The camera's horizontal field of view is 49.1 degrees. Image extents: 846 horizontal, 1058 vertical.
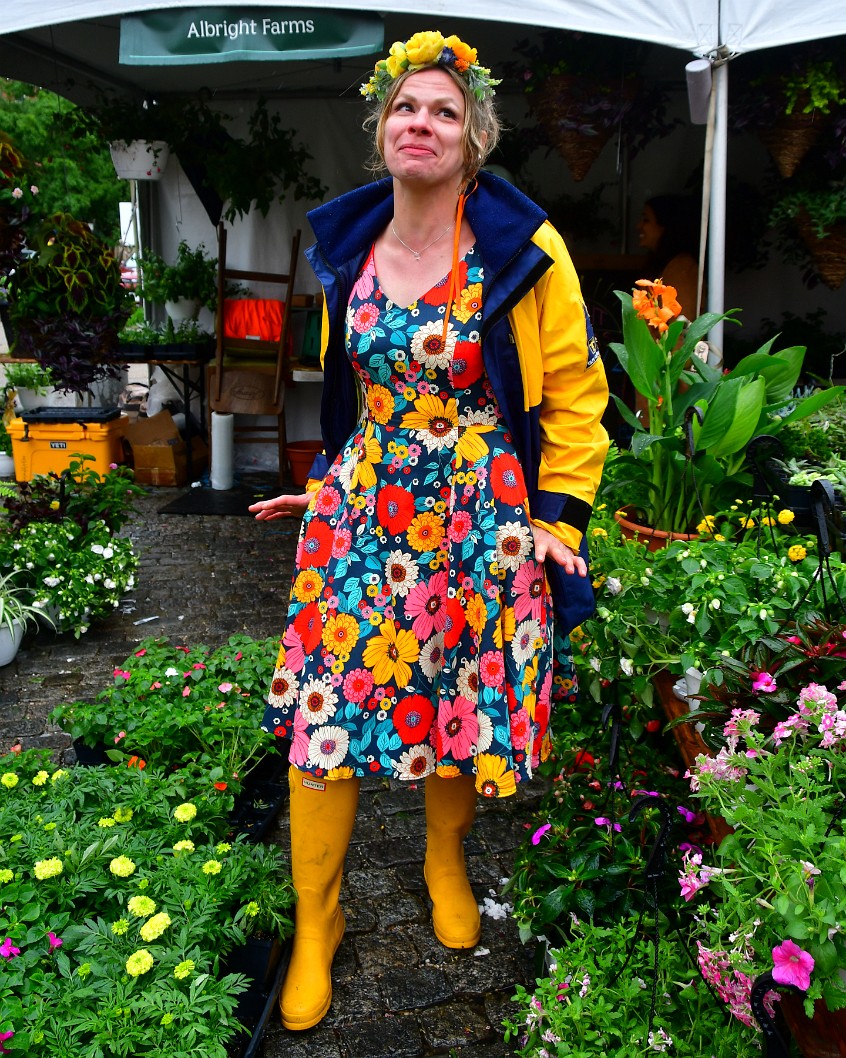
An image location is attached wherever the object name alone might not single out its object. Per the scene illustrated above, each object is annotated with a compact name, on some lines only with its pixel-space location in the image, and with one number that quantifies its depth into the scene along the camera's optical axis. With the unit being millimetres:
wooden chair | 6297
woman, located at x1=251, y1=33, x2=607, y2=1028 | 1798
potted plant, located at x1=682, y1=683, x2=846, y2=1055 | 1068
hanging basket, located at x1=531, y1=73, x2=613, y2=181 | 4293
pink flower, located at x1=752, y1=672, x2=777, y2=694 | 1477
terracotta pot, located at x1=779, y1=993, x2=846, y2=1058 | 1151
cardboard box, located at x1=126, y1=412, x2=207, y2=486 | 6715
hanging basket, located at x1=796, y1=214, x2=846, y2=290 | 4109
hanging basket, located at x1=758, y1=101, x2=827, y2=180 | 3857
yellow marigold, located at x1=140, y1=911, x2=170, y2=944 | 1700
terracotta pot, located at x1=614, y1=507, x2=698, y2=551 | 2607
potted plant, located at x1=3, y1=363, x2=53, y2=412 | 6305
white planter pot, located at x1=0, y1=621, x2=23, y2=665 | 3732
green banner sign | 3619
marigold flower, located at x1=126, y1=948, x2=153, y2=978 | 1634
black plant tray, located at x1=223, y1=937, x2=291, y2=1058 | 1859
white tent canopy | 3041
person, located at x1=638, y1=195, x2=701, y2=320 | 4590
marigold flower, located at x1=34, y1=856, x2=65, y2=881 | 1803
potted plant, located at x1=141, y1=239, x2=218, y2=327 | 6762
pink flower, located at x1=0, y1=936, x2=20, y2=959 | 1672
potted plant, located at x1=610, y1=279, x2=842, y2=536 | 2602
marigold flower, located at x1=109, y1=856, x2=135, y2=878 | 1829
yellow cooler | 5980
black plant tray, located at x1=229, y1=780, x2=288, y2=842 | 2480
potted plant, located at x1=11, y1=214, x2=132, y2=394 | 5805
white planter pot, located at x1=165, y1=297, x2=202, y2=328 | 6887
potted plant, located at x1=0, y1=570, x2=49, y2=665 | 3693
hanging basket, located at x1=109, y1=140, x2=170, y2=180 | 6523
